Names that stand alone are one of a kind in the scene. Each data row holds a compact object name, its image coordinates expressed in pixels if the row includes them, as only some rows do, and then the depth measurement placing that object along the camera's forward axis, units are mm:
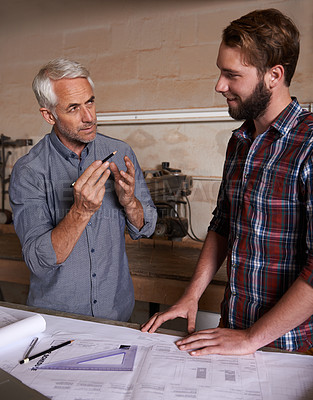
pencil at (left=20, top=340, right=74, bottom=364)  943
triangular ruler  908
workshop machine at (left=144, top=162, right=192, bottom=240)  2607
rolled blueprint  1019
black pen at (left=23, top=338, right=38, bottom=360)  981
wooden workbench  2125
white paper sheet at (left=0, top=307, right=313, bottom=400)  810
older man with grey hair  1431
